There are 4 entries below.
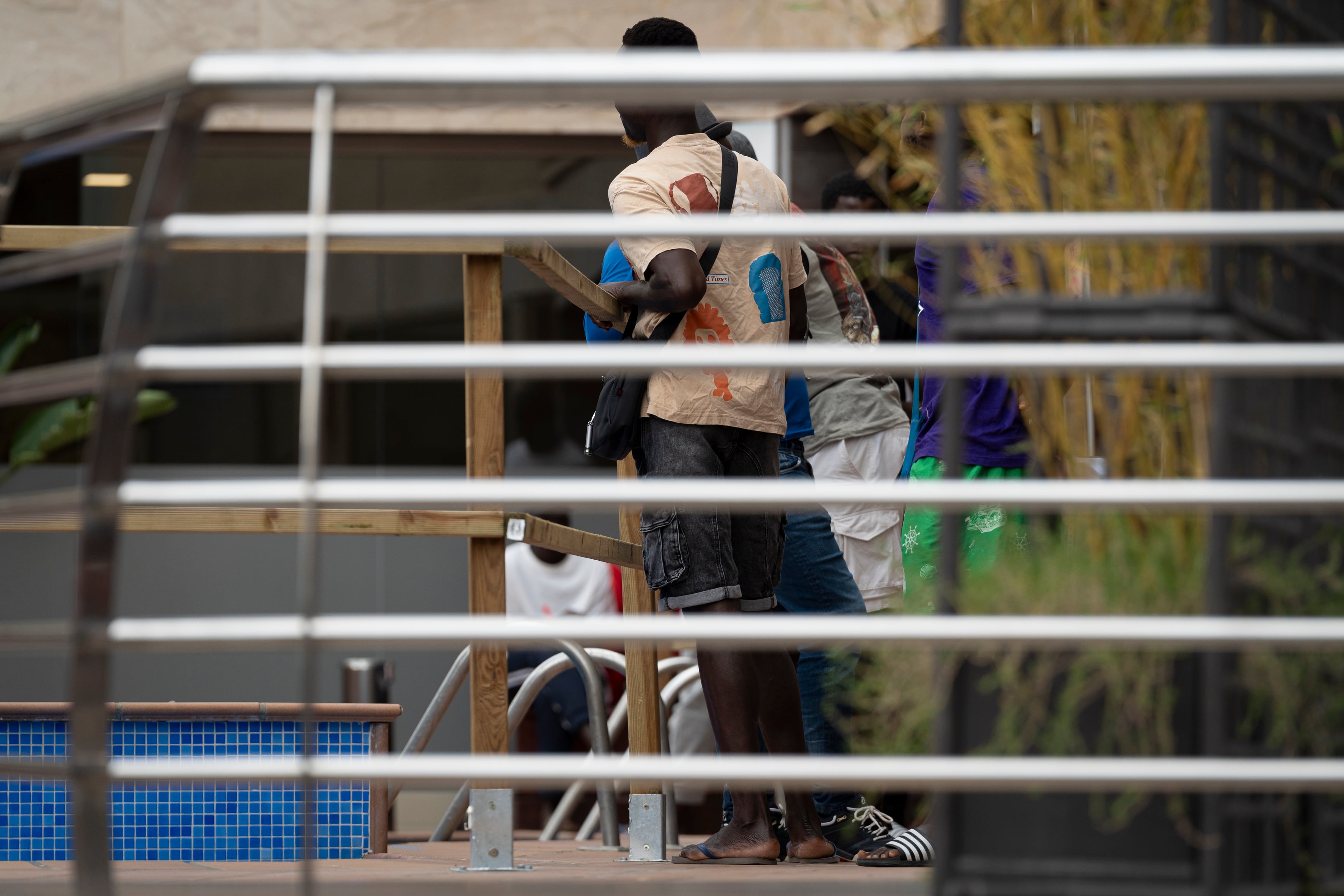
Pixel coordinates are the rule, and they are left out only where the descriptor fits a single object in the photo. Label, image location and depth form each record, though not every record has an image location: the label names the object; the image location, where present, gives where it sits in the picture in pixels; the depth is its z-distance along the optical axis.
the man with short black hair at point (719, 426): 16.12
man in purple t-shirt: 16.28
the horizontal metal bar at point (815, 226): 14.46
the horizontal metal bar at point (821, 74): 14.48
